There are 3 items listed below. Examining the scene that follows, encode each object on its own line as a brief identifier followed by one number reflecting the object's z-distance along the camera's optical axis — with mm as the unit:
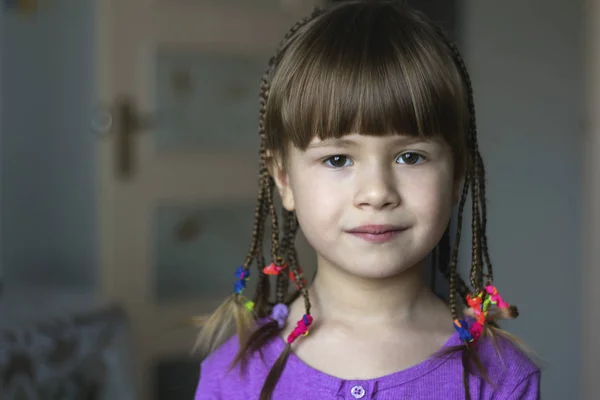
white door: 2289
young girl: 1012
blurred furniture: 1517
